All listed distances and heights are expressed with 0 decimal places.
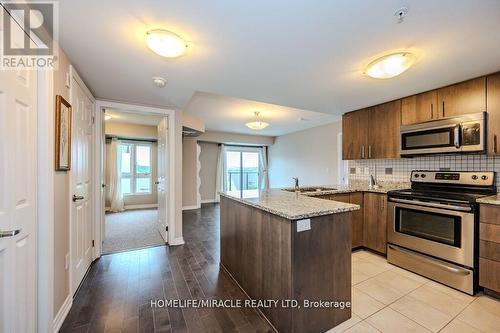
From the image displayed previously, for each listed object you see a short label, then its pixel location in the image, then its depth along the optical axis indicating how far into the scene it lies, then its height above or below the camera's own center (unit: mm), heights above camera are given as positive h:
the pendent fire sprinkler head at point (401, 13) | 1299 +954
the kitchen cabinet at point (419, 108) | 2652 +753
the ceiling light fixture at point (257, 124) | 4692 +924
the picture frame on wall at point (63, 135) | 1634 +256
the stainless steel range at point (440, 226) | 2062 -662
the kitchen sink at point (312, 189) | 3091 -350
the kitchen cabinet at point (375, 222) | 2844 -776
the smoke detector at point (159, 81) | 2285 +933
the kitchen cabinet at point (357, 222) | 3043 -813
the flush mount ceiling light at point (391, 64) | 1811 +896
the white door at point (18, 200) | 1139 -199
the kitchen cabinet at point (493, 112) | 2180 +550
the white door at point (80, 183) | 2039 -188
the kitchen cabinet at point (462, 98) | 2284 +765
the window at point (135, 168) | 6180 -62
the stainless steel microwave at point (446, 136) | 2273 +354
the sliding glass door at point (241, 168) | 7719 -86
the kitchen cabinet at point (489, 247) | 1920 -755
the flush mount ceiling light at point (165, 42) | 1499 +902
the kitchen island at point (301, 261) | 1472 -723
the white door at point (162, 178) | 3414 -206
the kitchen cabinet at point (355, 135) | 3445 +526
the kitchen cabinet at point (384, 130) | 3020 +530
